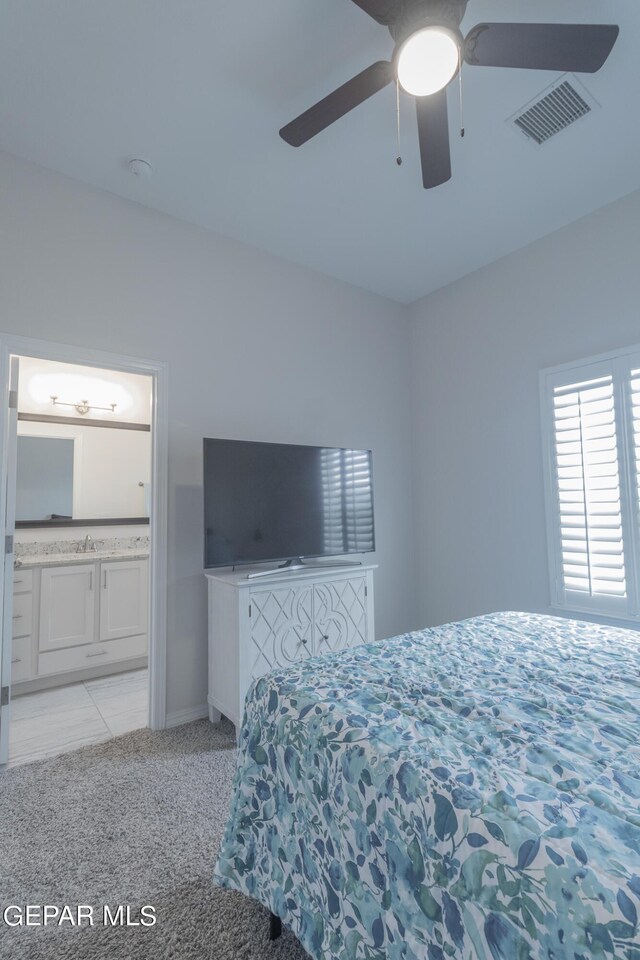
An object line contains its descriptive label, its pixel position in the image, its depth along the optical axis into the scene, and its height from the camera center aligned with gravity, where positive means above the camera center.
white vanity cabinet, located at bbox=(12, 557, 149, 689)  3.15 -0.79
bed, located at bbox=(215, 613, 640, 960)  0.64 -0.52
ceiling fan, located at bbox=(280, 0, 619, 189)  1.38 +1.46
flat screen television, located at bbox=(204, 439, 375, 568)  2.59 +0.05
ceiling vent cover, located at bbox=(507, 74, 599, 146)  1.99 +1.83
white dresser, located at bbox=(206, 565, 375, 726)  2.42 -0.66
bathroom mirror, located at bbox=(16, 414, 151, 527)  3.76 +0.34
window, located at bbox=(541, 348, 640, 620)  2.60 +0.14
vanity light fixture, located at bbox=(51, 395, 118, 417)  3.94 +0.94
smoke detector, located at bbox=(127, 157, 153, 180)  2.36 +1.81
